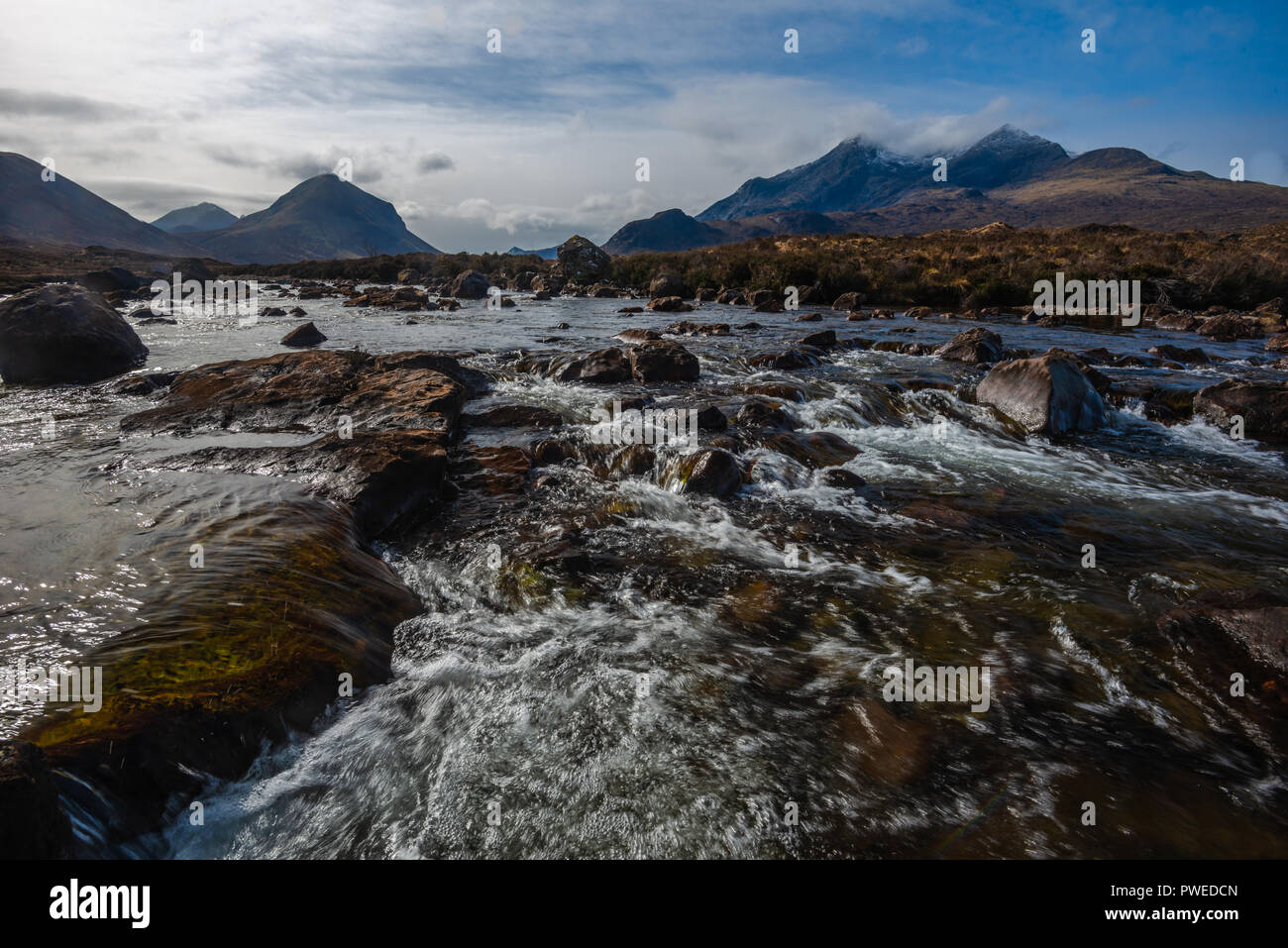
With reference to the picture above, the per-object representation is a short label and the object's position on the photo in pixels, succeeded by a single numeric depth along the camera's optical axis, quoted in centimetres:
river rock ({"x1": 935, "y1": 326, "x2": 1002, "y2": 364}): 1714
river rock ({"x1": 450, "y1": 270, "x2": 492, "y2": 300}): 4334
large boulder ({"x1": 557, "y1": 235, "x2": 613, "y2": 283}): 5325
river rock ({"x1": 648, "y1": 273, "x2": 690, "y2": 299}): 3969
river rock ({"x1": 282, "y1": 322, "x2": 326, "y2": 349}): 1856
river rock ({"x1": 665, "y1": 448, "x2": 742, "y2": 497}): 871
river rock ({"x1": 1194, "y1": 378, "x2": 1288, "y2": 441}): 1130
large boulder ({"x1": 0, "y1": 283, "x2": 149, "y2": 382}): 1325
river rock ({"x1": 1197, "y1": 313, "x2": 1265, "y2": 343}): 2128
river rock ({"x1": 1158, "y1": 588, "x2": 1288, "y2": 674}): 471
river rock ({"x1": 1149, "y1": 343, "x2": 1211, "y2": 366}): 1692
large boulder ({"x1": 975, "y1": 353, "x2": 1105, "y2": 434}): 1184
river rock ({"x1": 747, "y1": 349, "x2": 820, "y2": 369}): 1652
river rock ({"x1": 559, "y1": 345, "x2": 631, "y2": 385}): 1492
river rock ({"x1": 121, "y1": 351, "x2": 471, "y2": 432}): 954
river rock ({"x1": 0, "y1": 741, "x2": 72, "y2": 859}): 222
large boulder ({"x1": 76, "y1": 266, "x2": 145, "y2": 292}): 4147
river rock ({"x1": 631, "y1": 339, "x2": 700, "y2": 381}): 1515
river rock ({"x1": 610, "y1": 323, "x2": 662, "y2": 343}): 2061
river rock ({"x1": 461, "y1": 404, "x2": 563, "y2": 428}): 1141
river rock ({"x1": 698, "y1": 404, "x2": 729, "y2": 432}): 1115
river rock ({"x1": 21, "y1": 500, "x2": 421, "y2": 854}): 311
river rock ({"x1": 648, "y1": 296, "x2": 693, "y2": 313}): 3188
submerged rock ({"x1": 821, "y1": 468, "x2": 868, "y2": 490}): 909
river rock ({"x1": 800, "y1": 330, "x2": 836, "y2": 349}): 1938
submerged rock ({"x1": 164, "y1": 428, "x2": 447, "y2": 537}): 705
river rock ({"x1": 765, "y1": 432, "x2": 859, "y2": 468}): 1011
